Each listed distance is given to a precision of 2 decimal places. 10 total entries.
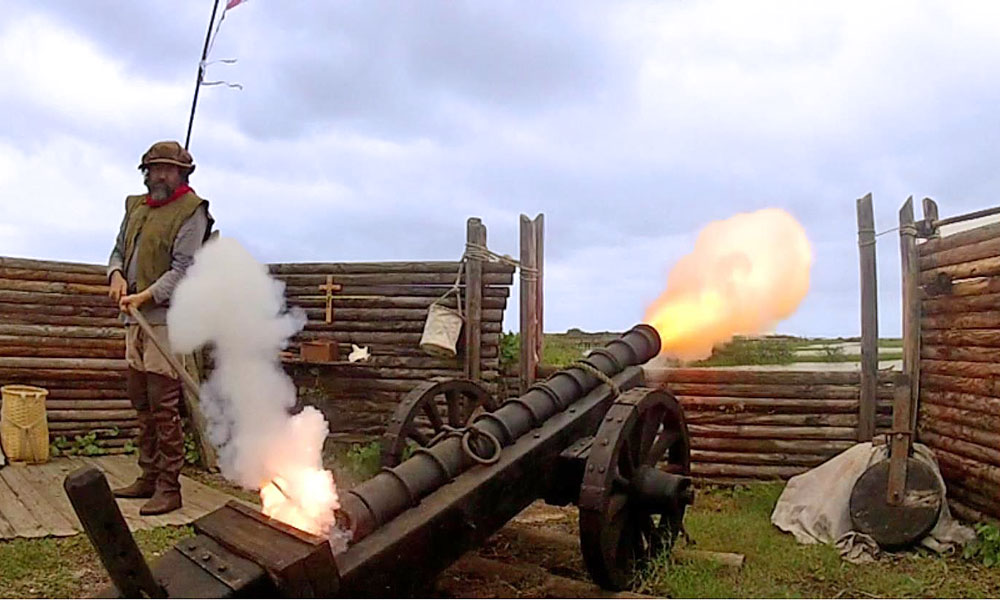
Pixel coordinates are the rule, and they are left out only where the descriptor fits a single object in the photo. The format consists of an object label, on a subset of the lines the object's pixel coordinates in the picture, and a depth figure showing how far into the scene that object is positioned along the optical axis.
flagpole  5.87
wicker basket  7.17
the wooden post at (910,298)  6.20
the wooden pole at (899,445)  5.42
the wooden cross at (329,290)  7.98
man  5.35
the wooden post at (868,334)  6.44
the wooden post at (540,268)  7.50
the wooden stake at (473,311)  7.37
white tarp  5.33
